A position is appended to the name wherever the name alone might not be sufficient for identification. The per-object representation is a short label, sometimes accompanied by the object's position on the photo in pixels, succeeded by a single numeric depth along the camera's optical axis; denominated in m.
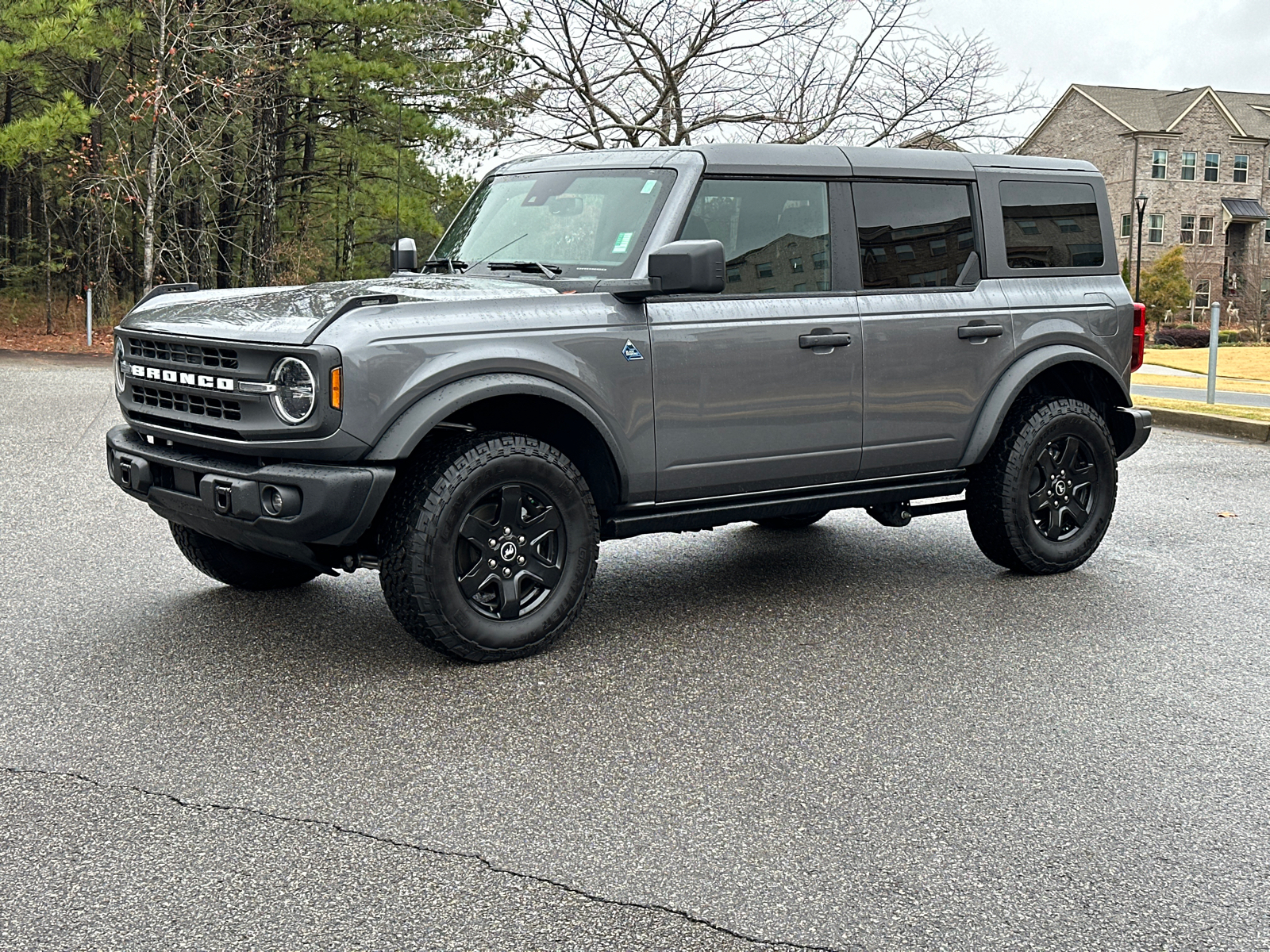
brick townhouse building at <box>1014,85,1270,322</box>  62.28
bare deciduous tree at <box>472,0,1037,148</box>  24.22
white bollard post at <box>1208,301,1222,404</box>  15.98
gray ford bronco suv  4.86
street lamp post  48.54
